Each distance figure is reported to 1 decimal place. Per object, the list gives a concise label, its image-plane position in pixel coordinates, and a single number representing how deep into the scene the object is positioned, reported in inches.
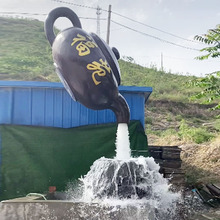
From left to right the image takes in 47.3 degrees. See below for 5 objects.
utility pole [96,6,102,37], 664.0
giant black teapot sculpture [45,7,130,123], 134.2
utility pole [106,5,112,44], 539.4
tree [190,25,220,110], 263.6
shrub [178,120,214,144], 378.0
